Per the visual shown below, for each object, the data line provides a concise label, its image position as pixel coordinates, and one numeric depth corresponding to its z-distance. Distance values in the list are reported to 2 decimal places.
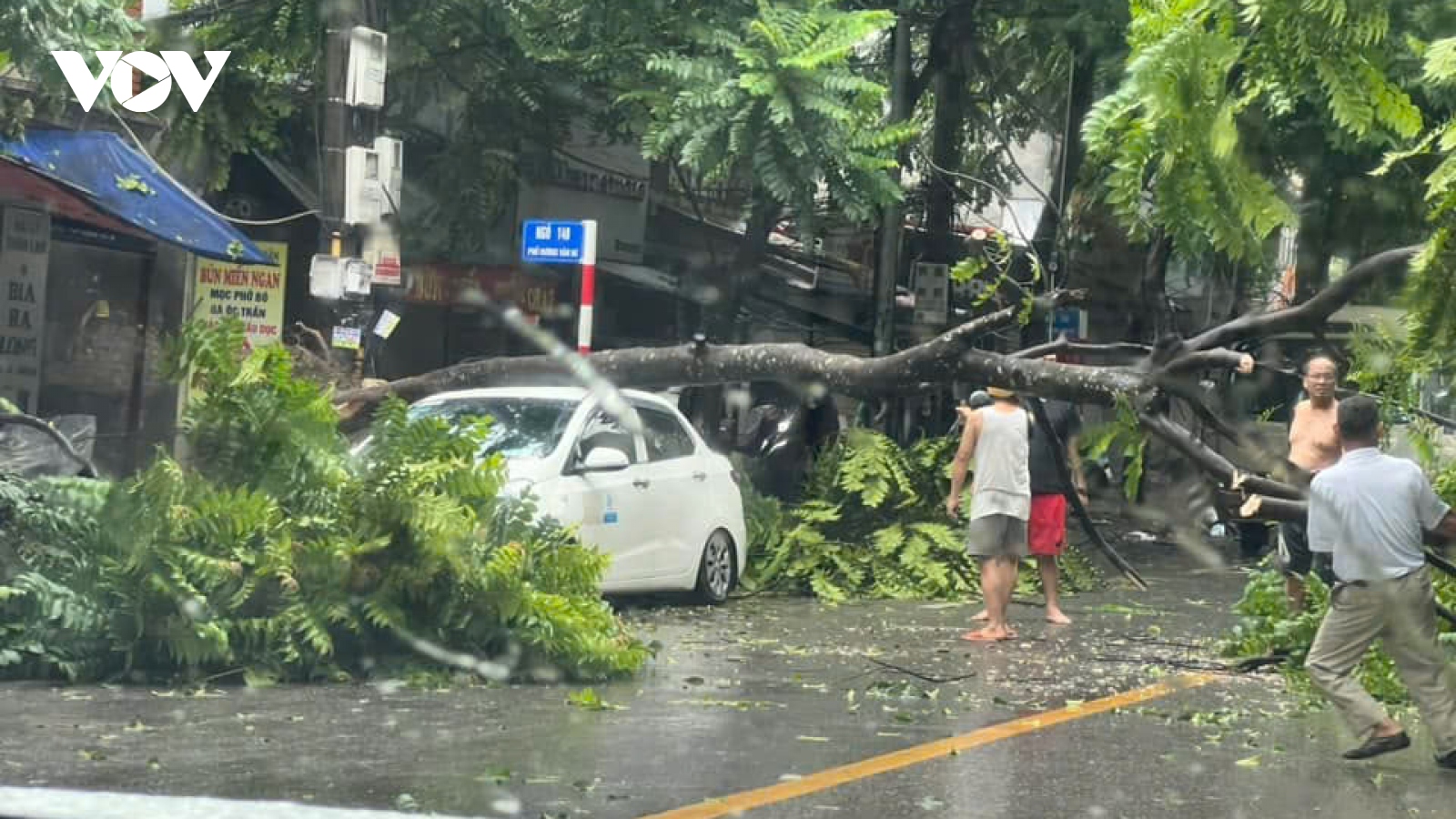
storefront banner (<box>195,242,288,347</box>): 19.64
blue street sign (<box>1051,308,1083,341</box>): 30.09
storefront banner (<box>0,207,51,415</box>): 17.86
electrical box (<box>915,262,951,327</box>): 25.22
